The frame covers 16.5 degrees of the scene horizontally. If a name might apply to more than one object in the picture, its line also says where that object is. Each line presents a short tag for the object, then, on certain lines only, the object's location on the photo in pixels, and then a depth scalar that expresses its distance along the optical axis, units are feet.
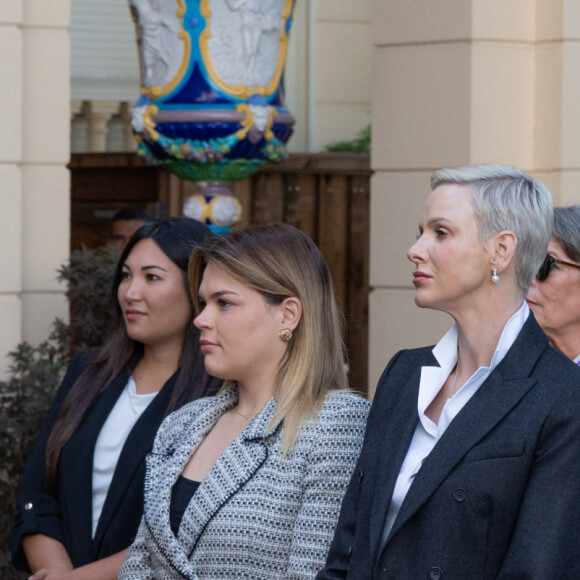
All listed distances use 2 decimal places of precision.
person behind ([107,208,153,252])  36.50
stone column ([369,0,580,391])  27.21
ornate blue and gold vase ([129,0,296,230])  26.98
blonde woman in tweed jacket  14.61
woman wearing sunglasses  18.24
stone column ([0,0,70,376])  26.90
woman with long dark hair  18.68
